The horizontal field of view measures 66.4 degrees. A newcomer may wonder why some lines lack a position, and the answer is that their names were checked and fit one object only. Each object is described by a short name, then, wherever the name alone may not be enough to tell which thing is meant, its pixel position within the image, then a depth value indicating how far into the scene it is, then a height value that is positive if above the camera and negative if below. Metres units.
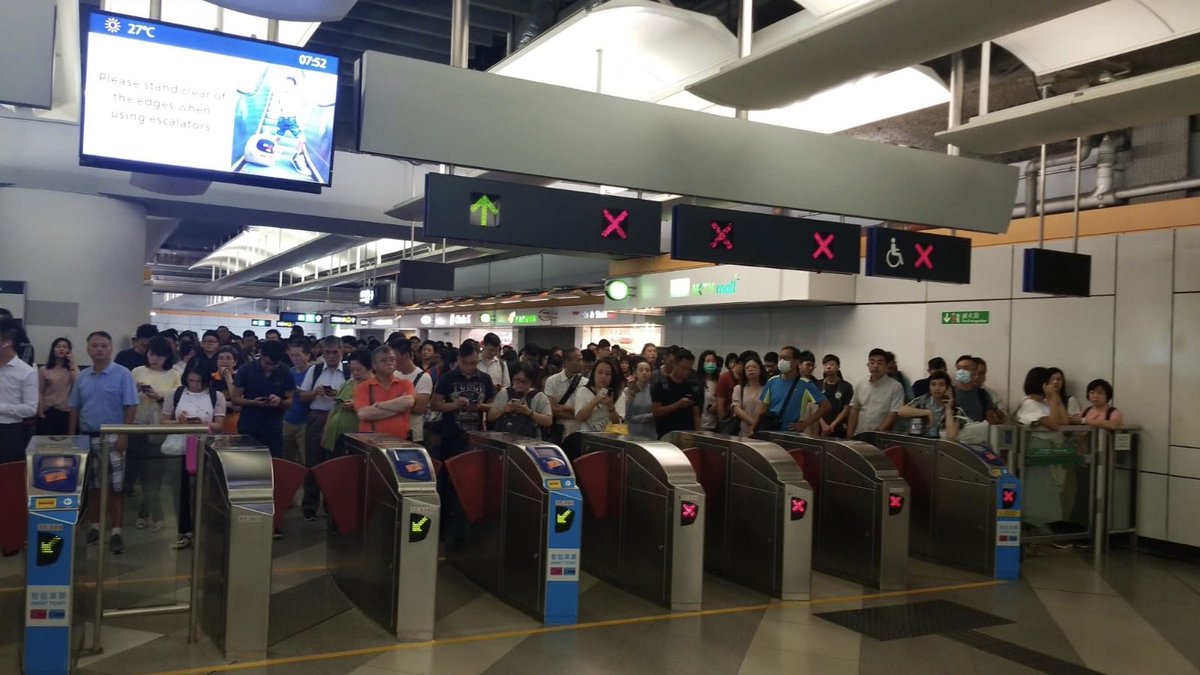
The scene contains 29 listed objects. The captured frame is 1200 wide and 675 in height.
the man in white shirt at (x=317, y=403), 7.53 -0.53
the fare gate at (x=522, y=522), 5.06 -1.02
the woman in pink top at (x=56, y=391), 6.43 -0.44
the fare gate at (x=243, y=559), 4.24 -1.04
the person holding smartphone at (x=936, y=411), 7.44 -0.40
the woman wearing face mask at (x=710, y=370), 9.97 -0.17
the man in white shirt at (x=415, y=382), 6.59 -0.29
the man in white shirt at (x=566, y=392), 6.97 -0.34
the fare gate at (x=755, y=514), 5.81 -1.04
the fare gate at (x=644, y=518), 5.47 -1.04
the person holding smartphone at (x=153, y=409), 6.08 -0.55
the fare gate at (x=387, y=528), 4.67 -1.01
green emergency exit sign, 9.10 +0.47
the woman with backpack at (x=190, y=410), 6.23 -0.52
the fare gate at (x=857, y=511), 6.19 -1.05
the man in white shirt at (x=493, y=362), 7.61 -0.14
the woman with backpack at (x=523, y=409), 6.75 -0.46
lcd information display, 4.63 +1.21
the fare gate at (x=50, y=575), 3.87 -1.04
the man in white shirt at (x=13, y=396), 5.80 -0.44
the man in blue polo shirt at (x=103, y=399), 5.95 -0.45
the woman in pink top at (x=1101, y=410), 7.60 -0.33
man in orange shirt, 6.15 -0.40
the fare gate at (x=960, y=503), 6.65 -1.04
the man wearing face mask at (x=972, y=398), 7.89 -0.28
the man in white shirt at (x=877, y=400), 7.94 -0.35
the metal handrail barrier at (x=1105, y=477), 7.54 -0.88
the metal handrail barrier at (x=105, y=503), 4.25 -0.82
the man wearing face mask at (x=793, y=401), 8.38 -0.39
